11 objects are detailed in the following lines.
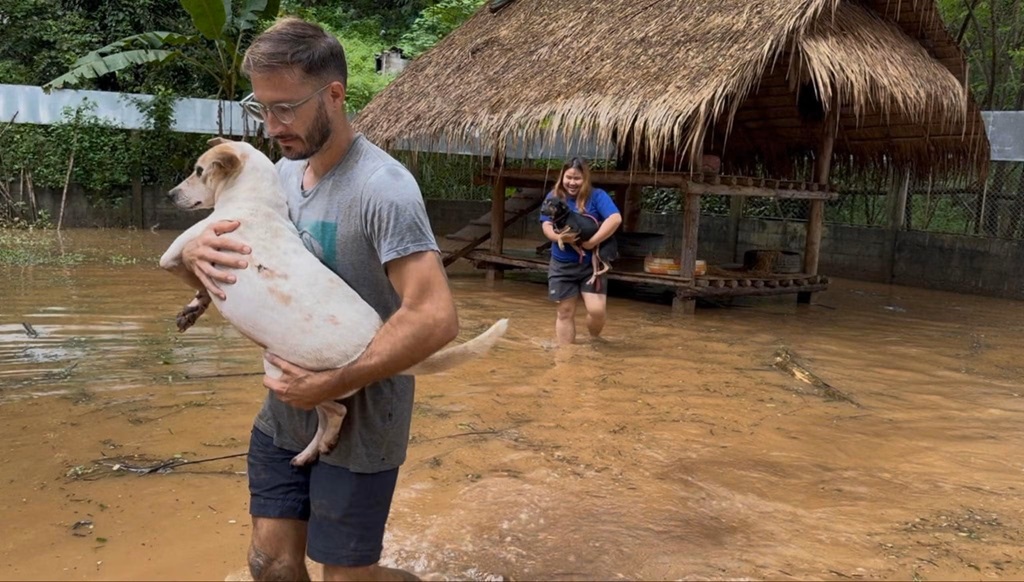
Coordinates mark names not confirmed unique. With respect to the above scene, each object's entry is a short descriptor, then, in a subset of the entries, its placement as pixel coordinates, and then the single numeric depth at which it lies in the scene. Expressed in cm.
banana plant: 1217
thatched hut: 805
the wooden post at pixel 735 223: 1410
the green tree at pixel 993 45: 1298
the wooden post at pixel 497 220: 1092
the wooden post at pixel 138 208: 1481
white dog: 202
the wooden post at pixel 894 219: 1230
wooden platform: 891
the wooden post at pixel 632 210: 1126
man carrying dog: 192
